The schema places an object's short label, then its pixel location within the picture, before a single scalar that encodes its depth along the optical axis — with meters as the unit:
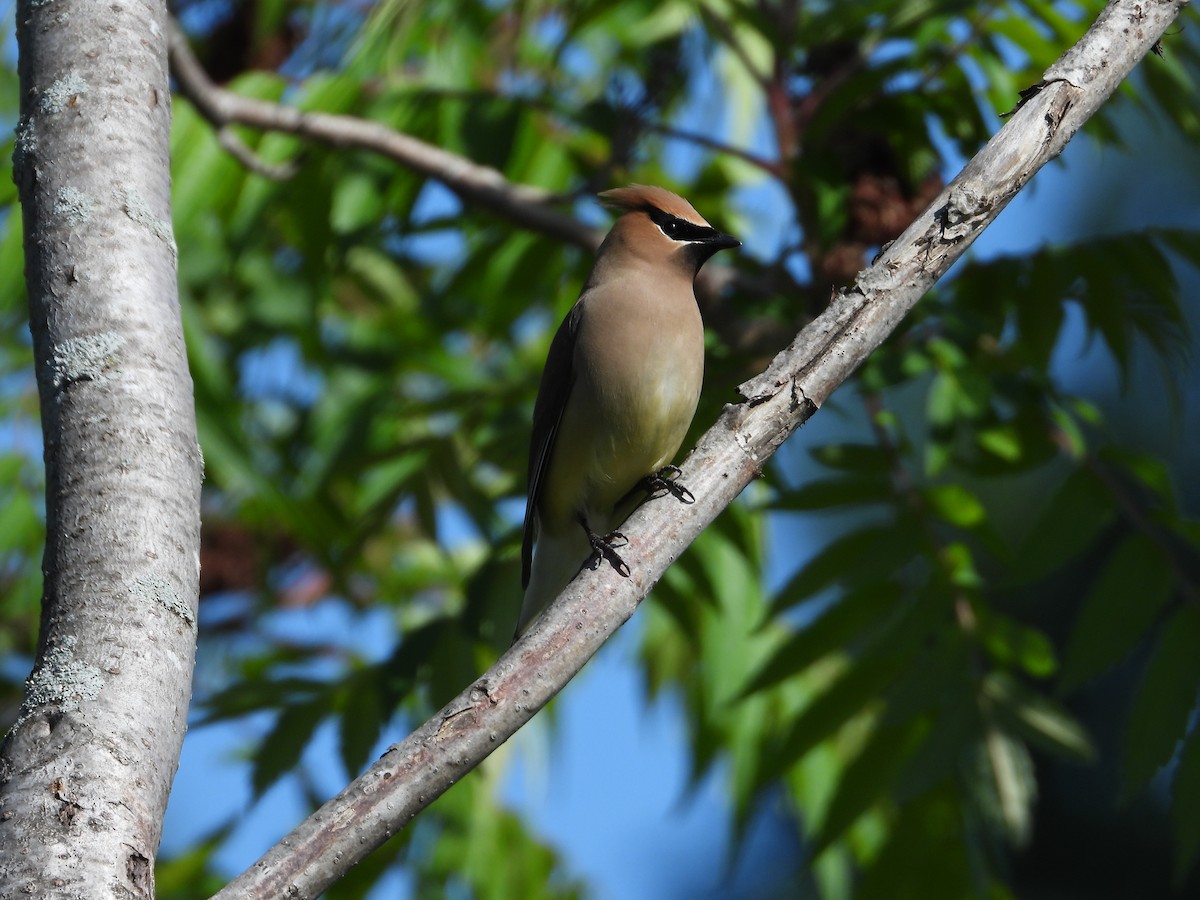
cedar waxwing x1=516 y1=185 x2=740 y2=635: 7.34
